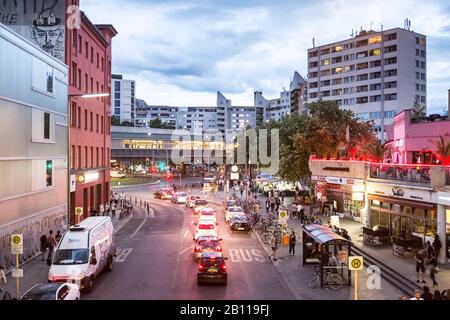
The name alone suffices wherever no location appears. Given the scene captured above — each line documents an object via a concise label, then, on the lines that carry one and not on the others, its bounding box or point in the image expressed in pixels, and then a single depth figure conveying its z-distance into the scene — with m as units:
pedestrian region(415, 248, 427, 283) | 21.98
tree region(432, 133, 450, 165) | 29.19
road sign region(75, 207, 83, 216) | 34.98
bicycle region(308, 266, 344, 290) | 22.55
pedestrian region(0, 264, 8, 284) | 21.17
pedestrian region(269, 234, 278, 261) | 29.02
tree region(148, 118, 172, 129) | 167.20
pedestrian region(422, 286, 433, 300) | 16.56
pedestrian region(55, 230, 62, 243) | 31.25
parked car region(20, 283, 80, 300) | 16.16
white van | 20.62
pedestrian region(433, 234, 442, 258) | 26.39
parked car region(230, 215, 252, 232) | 40.72
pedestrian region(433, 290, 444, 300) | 17.12
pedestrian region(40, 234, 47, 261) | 29.23
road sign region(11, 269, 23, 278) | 19.30
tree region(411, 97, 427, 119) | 82.17
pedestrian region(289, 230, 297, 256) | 30.58
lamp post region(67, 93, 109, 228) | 27.12
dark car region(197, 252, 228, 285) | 22.28
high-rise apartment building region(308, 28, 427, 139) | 103.12
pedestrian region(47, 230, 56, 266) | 27.01
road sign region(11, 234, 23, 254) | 20.92
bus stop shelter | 22.58
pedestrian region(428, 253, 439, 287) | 20.89
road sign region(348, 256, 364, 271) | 17.69
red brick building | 45.25
